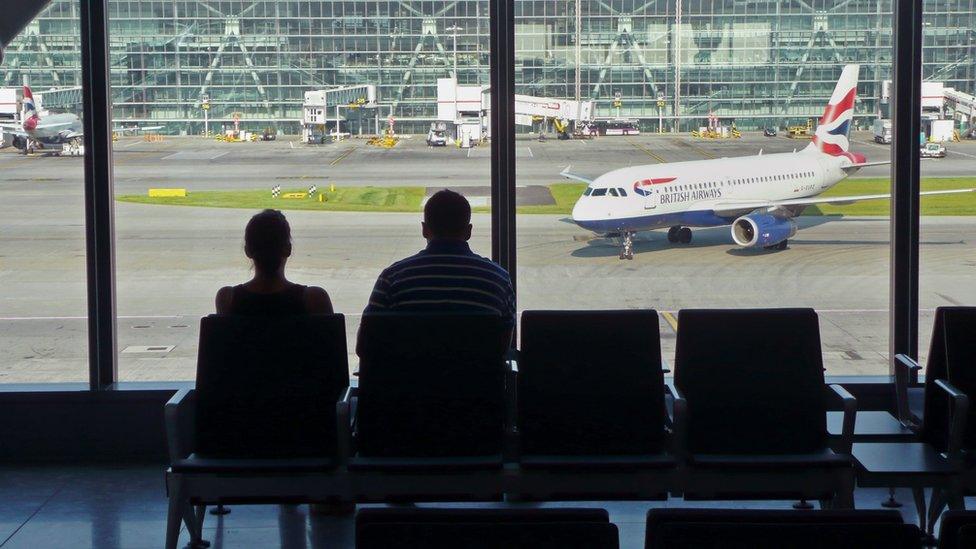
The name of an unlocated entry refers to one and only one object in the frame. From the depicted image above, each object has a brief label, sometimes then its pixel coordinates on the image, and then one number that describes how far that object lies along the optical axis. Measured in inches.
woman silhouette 142.8
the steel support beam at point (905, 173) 199.0
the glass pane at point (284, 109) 206.4
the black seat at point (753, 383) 135.8
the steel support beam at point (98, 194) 197.3
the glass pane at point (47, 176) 199.9
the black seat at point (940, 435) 132.0
